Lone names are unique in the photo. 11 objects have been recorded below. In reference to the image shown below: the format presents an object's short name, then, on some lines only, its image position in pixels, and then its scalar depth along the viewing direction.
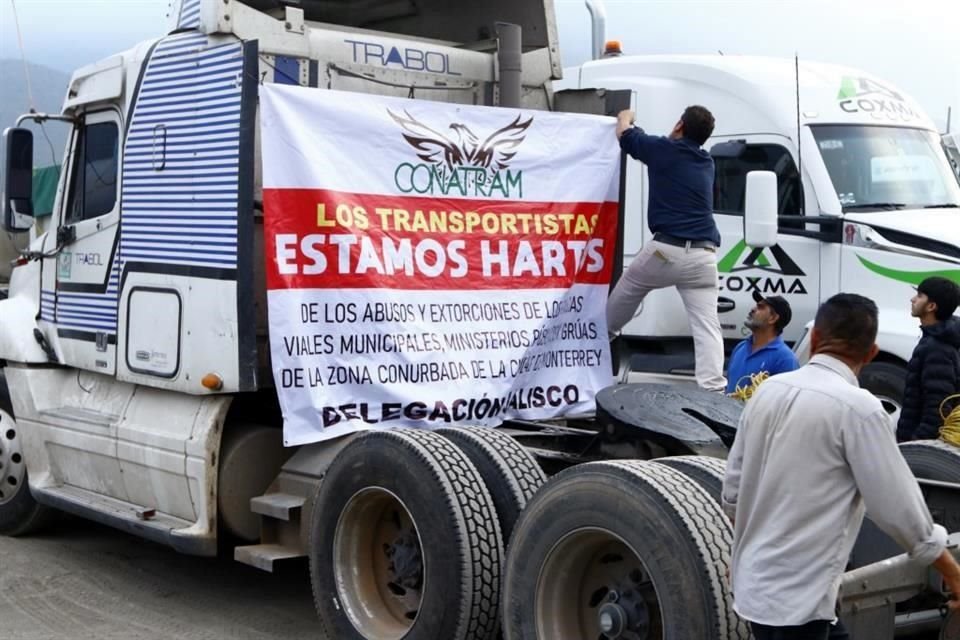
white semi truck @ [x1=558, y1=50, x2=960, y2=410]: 9.28
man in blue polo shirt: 6.67
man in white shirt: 3.30
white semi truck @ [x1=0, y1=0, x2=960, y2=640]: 4.54
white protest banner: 5.82
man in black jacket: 6.55
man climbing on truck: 6.87
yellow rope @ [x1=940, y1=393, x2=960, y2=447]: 5.64
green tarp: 8.06
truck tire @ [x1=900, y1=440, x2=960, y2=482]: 5.44
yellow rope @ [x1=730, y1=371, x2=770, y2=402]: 6.33
